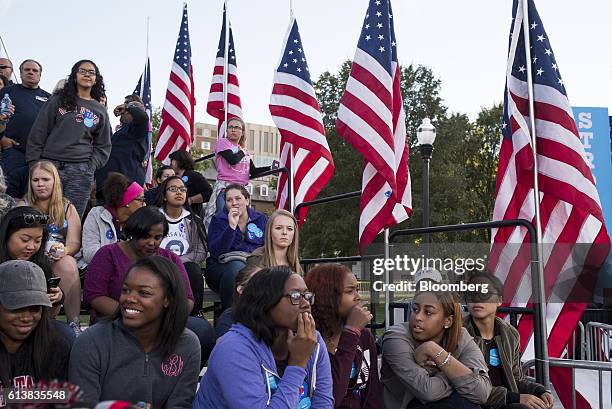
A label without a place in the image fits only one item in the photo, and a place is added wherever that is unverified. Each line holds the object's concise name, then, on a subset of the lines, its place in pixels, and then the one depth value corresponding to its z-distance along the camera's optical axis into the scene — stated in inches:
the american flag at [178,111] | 445.7
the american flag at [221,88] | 444.1
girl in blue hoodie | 128.3
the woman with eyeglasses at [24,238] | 166.4
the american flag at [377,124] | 265.7
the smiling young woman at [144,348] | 131.1
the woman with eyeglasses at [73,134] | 267.0
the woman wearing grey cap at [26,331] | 129.1
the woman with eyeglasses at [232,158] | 344.8
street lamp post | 531.8
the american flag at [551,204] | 219.3
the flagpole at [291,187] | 329.7
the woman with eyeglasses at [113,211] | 233.6
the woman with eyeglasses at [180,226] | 252.4
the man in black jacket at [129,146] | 321.1
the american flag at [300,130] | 322.0
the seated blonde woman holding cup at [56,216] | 195.8
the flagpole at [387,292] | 252.2
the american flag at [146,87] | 561.9
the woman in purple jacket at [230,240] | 245.3
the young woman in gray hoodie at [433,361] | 170.6
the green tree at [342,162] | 1074.1
